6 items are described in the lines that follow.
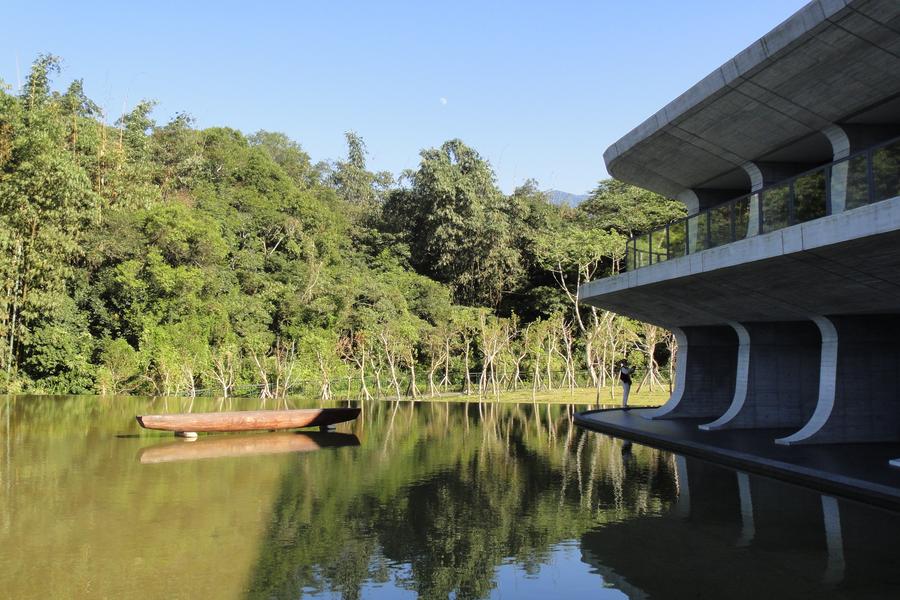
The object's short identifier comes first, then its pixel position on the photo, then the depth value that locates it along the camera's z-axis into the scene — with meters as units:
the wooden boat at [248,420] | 14.50
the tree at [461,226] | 43.84
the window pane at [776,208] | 11.54
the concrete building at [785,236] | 10.10
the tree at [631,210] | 43.38
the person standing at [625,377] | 21.30
